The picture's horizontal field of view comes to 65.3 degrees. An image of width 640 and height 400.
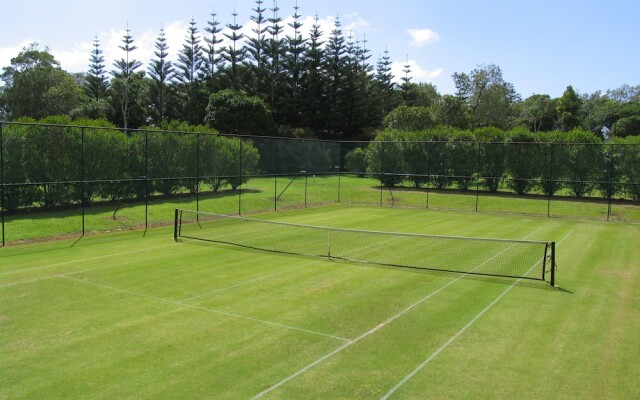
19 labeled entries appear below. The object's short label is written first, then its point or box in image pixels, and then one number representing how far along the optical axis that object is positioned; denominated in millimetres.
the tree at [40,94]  55062
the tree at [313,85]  64250
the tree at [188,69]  65750
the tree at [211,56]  65688
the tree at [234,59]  64650
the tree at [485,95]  70250
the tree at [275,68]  64000
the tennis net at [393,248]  12838
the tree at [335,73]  65000
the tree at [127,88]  66500
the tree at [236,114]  50812
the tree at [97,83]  72688
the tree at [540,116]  84188
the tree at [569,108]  75125
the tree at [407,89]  74562
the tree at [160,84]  67188
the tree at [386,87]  71438
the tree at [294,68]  64250
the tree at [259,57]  64125
